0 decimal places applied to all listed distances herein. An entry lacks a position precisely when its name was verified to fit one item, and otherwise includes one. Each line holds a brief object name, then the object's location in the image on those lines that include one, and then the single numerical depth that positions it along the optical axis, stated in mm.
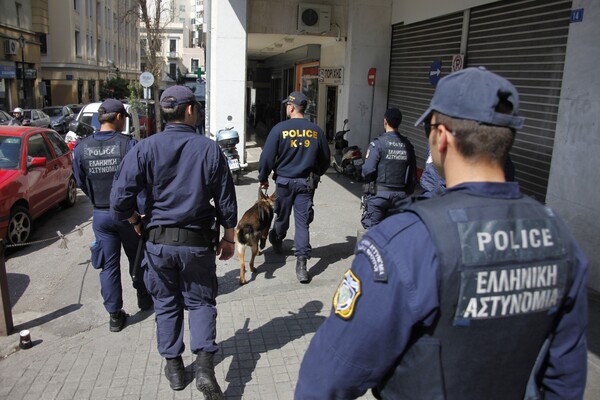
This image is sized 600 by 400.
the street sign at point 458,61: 9366
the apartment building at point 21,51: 30953
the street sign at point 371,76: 13086
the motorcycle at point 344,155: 11922
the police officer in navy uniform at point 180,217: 3434
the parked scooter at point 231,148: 11594
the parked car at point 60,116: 25331
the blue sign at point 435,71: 10352
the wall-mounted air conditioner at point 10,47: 31031
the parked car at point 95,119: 16980
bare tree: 24466
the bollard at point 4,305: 4480
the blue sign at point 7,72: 30092
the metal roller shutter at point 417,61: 10258
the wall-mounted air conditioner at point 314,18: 13188
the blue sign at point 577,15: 5695
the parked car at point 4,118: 18920
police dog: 5762
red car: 7141
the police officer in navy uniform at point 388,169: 5820
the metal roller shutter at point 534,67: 6859
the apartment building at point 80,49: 40656
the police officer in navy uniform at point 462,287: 1443
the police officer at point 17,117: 18672
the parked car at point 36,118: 21922
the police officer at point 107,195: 4508
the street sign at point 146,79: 20828
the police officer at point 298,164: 5809
